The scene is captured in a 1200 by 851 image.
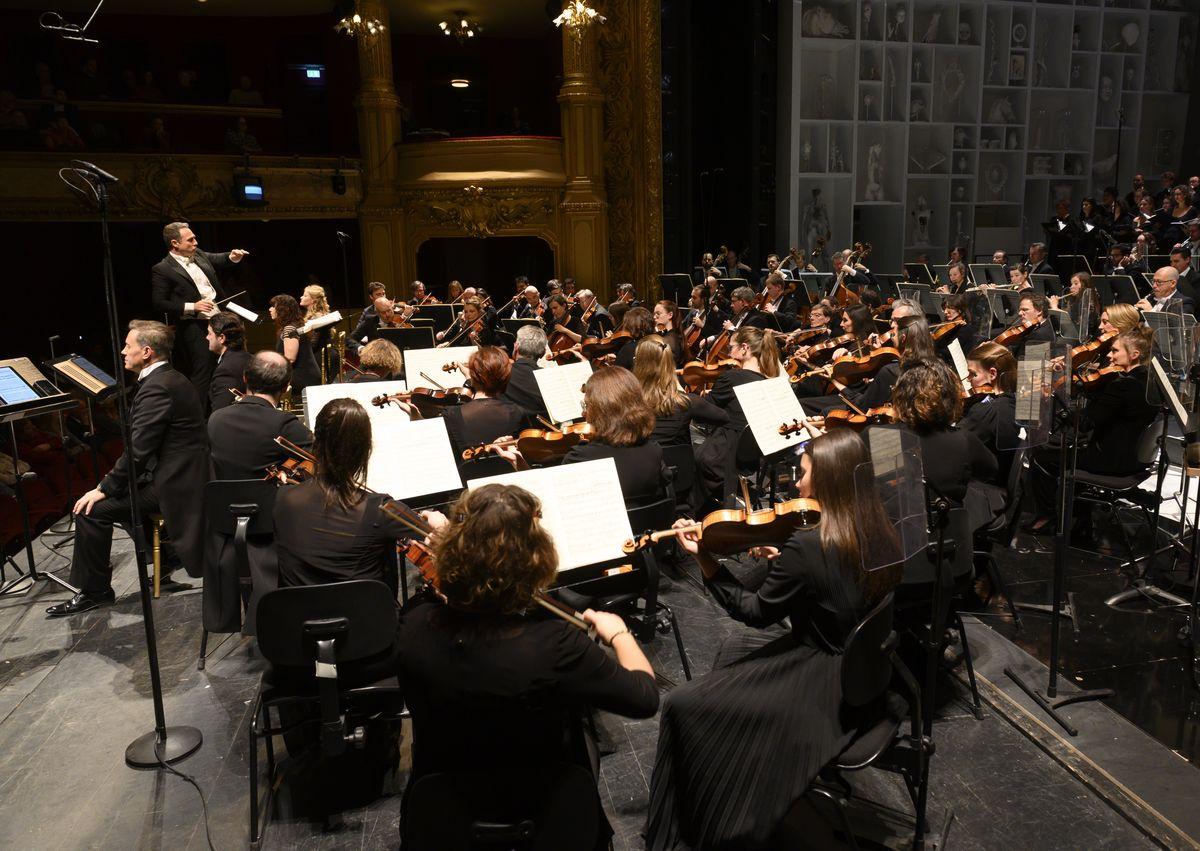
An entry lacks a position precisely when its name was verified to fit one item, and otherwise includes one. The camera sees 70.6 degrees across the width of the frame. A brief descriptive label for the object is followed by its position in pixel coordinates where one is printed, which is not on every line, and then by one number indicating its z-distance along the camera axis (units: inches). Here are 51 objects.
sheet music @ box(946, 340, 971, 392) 219.5
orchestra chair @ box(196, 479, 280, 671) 145.1
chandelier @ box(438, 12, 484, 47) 553.9
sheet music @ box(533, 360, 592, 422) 201.3
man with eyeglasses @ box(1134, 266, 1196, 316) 286.2
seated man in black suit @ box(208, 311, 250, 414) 220.7
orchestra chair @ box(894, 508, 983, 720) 122.9
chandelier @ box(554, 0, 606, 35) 438.3
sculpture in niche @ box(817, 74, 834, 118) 528.7
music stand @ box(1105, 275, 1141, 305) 331.3
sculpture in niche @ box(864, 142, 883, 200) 546.0
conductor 257.9
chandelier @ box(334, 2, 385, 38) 452.8
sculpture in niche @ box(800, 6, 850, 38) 510.6
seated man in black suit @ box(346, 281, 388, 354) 359.6
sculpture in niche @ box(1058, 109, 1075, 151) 573.9
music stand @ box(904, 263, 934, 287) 446.3
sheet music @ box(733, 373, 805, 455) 177.5
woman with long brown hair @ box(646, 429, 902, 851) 96.0
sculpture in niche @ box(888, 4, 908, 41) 528.7
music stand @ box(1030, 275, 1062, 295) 368.8
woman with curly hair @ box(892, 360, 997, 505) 145.2
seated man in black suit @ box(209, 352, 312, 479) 166.7
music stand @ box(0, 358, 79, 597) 184.9
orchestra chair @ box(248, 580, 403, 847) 107.7
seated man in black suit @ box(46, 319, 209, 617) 175.2
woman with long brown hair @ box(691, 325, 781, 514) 206.7
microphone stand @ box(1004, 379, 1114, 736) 136.7
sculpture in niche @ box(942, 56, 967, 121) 549.0
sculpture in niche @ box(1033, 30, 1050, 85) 561.5
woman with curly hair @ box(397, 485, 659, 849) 77.4
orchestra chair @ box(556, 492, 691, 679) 138.0
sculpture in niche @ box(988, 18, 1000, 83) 550.3
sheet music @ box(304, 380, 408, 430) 186.2
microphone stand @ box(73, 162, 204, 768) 126.0
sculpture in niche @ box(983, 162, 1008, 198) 575.8
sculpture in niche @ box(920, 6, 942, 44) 534.0
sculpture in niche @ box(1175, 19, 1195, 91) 585.6
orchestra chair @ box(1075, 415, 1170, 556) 189.9
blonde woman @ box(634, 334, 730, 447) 190.5
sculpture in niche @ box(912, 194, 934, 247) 568.4
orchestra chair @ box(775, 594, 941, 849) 94.9
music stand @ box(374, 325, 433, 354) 341.1
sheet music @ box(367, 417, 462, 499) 145.6
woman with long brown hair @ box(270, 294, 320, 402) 265.7
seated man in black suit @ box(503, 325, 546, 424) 230.8
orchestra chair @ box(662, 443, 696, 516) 180.5
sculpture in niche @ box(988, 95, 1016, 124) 560.1
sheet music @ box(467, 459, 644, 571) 121.6
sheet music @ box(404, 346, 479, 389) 236.5
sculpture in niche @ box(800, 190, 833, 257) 533.0
